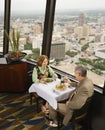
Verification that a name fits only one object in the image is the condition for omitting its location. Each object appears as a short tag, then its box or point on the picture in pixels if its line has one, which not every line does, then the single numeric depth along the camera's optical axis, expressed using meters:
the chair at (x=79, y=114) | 2.25
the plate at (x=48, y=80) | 2.77
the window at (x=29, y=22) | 3.37
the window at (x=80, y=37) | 2.66
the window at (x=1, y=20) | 3.72
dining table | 2.46
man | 2.19
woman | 2.83
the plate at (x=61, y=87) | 2.55
